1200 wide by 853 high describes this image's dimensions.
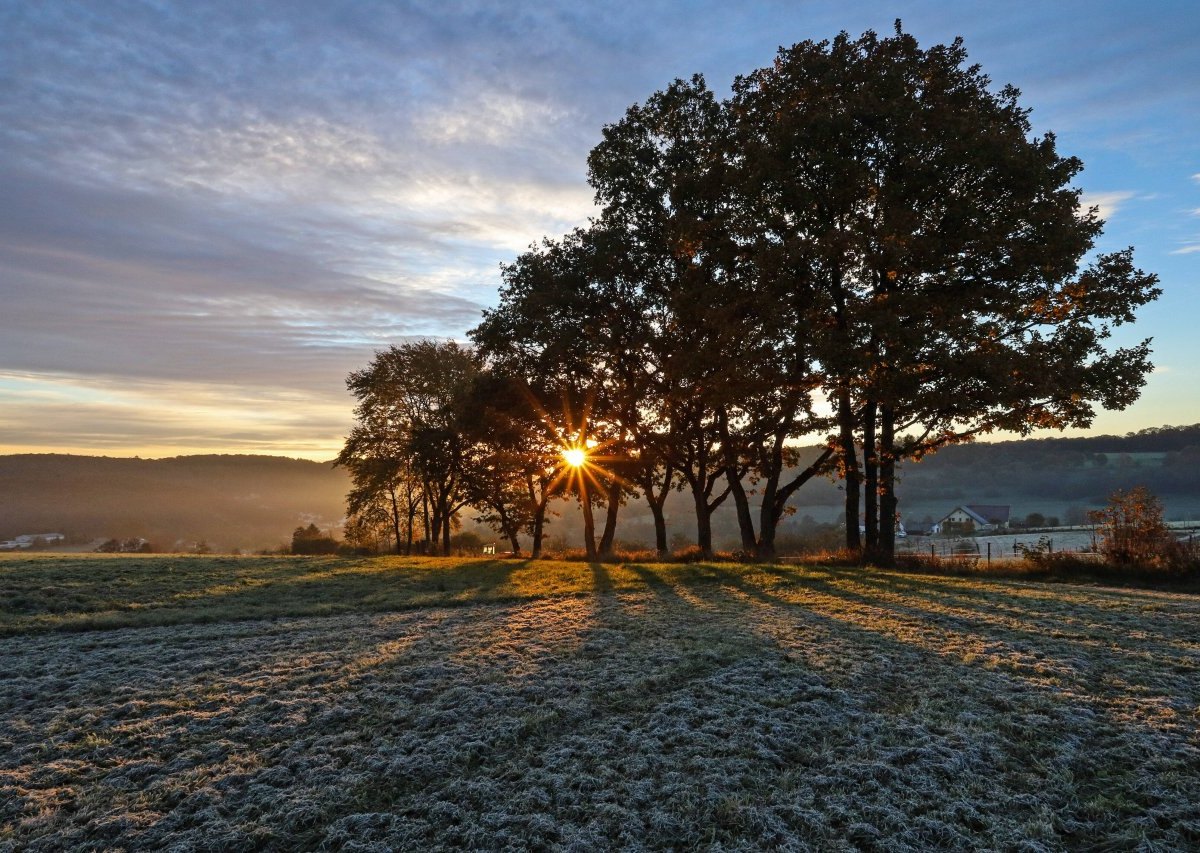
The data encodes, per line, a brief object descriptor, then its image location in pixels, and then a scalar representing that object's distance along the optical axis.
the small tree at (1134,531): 17.22
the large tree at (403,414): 40.97
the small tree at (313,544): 42.71
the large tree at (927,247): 17.30
